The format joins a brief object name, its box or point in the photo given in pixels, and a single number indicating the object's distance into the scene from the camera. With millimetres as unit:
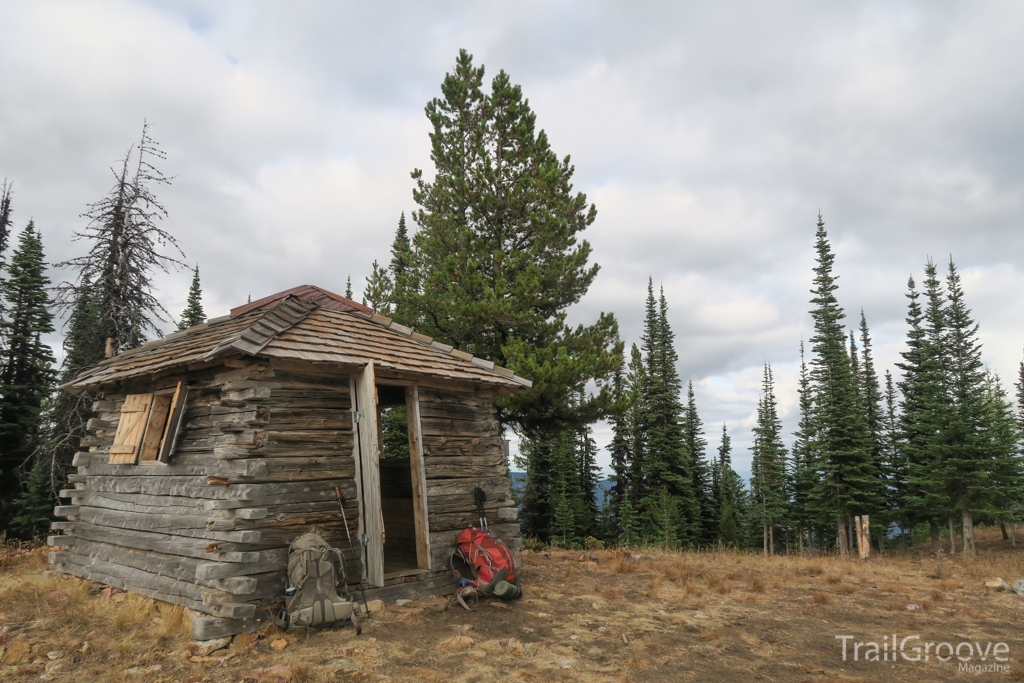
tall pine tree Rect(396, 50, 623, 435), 15109
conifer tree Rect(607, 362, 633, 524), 38062
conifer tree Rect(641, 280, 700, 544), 35416
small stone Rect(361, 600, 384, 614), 7414
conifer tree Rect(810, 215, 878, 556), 30062
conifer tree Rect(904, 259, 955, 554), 26750
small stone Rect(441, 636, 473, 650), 6410
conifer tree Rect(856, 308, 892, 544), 31938
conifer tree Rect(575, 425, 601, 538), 38000
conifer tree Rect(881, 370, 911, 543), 32906
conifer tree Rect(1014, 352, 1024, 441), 47984
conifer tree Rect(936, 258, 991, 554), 25422
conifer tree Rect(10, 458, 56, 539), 20453
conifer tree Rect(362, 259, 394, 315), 17406
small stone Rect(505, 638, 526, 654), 6311
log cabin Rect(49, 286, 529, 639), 6855
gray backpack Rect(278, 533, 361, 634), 6426
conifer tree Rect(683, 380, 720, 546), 40453
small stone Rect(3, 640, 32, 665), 5762
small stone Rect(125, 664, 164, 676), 5463
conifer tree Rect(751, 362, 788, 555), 43031
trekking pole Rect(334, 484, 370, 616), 7383
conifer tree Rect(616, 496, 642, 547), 33500
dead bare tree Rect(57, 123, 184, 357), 15375
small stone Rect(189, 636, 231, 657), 5969
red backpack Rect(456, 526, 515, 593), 8289
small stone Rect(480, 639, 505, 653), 6371
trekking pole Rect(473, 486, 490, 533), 9252
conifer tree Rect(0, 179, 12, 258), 23484
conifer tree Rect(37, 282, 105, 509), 14930
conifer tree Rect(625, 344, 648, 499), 36781
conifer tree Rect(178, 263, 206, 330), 35531
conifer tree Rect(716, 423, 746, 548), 40656
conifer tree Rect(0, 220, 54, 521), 23250
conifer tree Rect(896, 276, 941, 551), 28016
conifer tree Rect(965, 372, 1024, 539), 25109
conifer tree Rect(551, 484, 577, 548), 32000
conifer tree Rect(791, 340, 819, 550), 33250
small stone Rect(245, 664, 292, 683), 5195
